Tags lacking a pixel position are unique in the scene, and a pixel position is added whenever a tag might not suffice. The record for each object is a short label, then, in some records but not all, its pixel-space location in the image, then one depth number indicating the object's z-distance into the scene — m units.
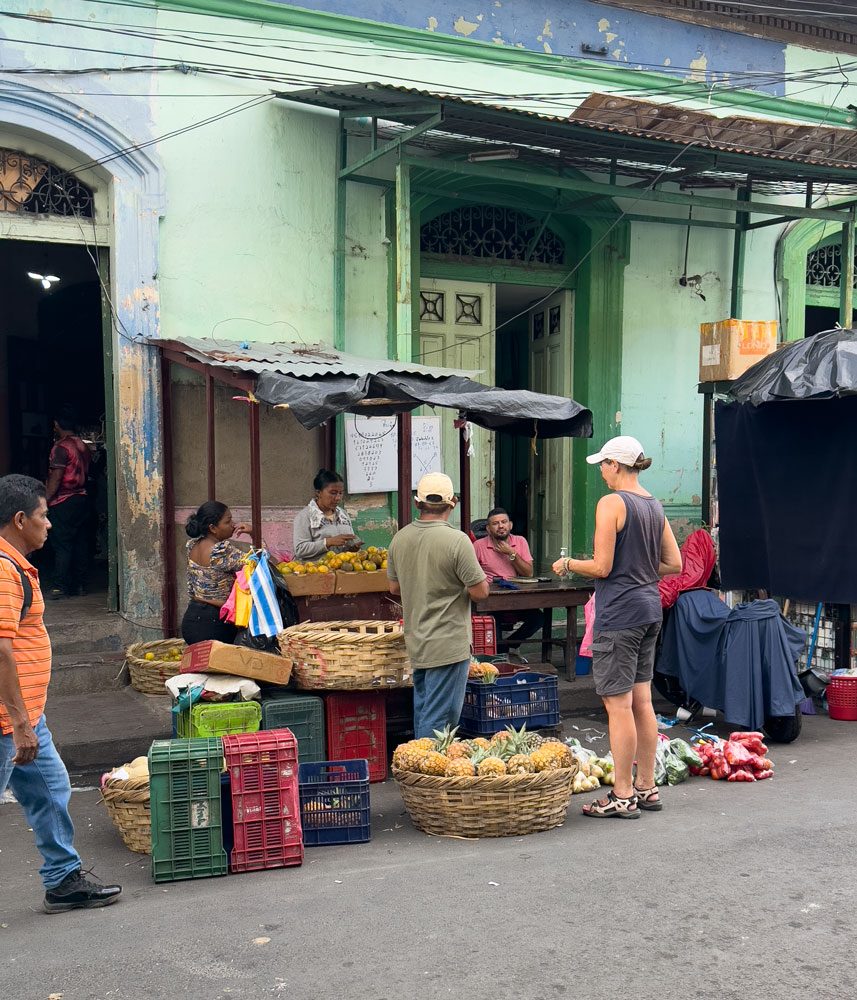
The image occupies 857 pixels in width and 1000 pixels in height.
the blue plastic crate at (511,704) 6.54
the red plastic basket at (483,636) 7.87
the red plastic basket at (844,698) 8.41
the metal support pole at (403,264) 8.98
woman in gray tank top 5.76
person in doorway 10.38
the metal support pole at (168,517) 9.23
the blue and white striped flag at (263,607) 6.89
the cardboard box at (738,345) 9.95
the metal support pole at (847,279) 11.25
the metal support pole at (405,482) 8.21
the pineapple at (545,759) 5.61
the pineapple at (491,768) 5.53
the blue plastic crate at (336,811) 5.54
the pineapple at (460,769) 5.52
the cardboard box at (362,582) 7.75
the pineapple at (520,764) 5.54
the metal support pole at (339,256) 9.95
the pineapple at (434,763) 5.55
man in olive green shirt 6.03
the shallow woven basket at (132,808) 5.32
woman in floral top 7.11
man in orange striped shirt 4.20
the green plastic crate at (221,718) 6.14
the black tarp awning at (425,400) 7.18
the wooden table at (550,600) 8.51
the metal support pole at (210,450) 8.48
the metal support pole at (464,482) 8.71
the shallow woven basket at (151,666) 8.28
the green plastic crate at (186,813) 4.96
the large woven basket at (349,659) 6.52
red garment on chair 8.33
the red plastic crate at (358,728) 6.65
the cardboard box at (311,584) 7.52
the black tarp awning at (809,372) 8.19
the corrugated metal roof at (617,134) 8.73
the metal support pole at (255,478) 7.68
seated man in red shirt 9.40
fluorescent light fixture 9.38
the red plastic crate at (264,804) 5.11
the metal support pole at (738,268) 12.02
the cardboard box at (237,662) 6.40
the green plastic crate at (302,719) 6.44
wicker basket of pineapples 5.49
